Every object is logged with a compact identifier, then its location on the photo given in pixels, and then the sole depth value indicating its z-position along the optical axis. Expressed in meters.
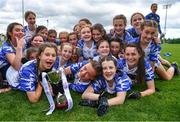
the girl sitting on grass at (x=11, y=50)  3.15
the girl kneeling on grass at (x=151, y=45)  3.21
